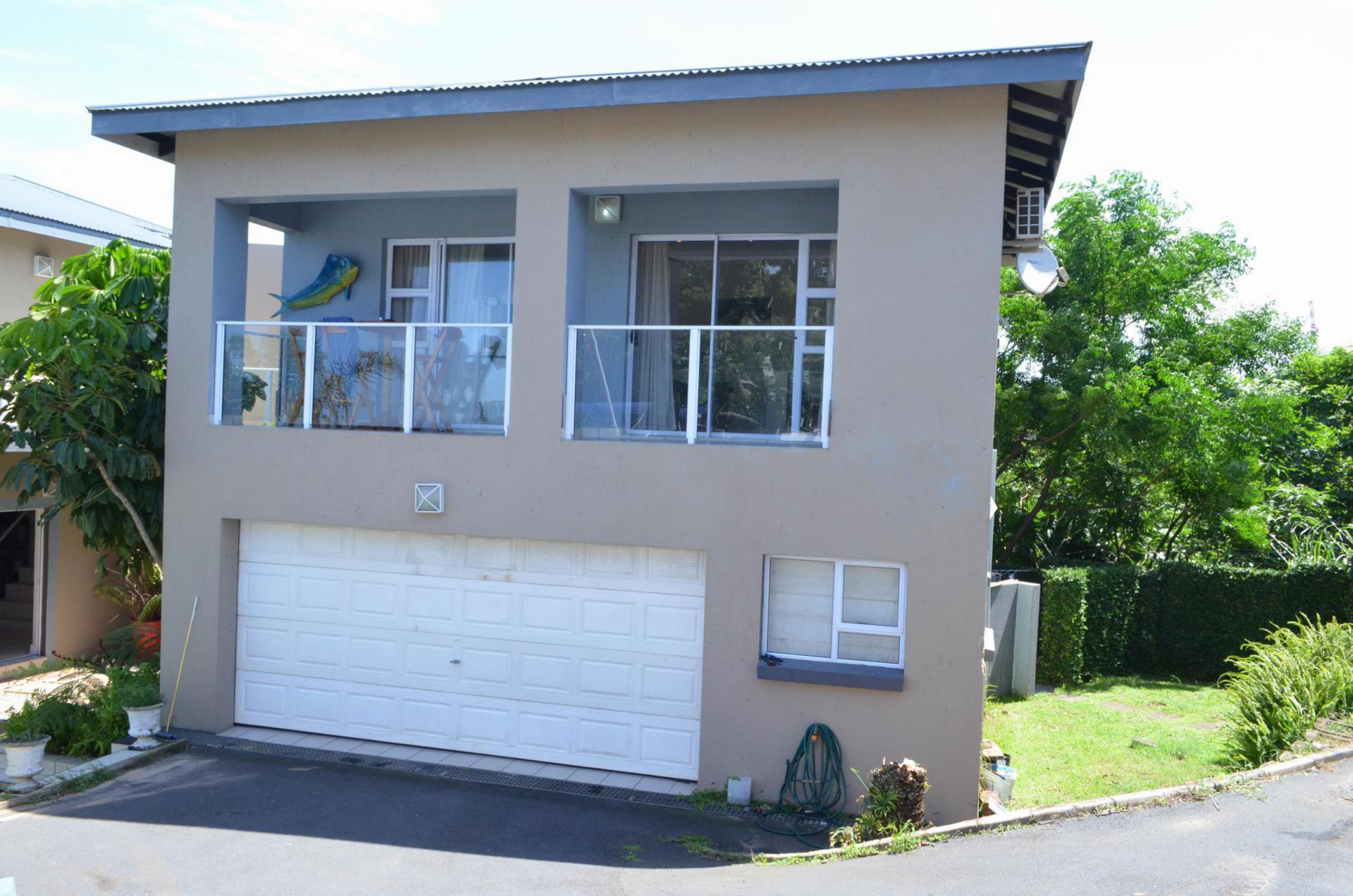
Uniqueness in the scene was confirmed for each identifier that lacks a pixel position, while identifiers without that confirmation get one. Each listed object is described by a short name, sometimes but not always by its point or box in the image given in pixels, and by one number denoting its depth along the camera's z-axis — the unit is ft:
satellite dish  32.40
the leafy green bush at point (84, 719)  31.30
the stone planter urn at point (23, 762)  27.61
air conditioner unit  33.17
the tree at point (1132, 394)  51.98
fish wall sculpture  36.65
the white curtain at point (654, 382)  28.81
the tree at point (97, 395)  31.65
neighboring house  42.39
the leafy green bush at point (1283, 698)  28.71
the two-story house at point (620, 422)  26.78
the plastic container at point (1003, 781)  28.09
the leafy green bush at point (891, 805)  24.40
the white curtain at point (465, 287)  35.60
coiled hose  27.09
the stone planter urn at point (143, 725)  31.04
